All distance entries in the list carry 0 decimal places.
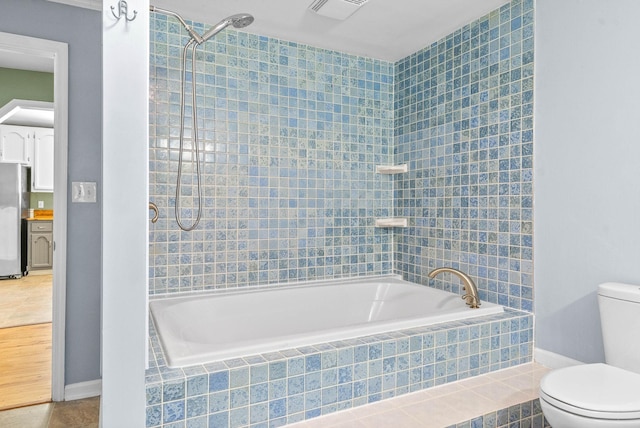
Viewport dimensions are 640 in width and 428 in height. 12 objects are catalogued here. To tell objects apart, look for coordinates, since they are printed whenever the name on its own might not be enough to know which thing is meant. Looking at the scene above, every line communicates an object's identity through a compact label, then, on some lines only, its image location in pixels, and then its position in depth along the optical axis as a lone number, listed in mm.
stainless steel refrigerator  5641
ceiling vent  2191
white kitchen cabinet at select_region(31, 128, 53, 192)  6035
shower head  1946
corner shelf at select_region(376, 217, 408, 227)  2947
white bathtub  1544
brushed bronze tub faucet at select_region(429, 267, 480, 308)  2149
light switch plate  2291
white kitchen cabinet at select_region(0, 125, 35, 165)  5820
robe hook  1218
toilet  1257
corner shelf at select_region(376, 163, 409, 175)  2949
